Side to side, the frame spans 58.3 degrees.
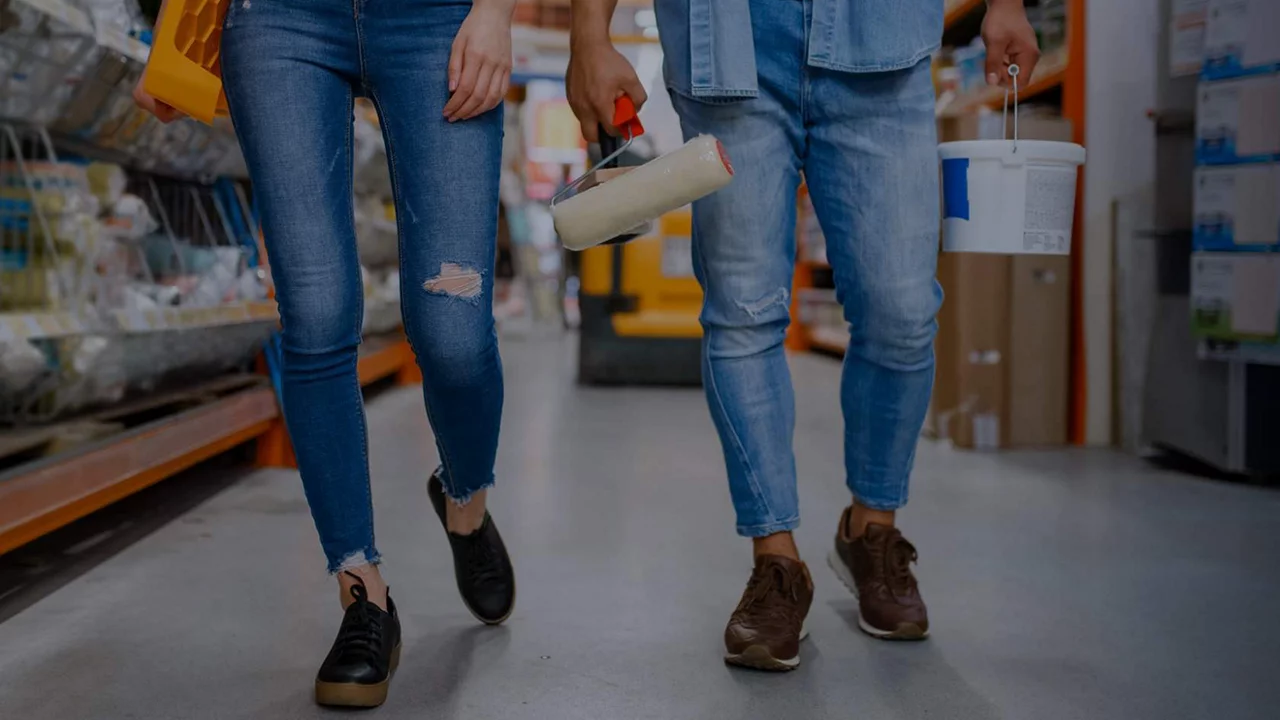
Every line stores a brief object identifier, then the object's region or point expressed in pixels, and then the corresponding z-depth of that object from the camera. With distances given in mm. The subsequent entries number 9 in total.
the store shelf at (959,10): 3641
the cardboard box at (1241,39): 2469
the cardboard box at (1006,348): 3176
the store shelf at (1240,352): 2521
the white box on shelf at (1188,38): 2709
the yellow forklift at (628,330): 4738
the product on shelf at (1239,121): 2494
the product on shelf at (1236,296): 2496
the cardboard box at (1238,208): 2510
